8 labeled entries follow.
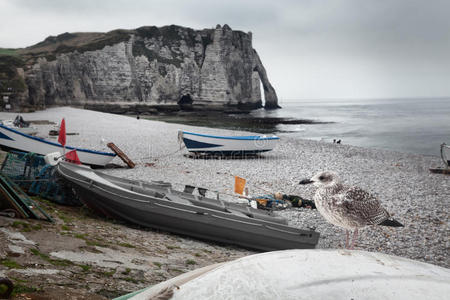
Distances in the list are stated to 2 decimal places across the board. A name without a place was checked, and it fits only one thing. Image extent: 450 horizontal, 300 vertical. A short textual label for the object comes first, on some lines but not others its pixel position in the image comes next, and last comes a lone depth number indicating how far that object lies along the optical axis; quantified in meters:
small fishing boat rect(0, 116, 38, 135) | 20.61
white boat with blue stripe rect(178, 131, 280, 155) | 18.12
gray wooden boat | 6.93
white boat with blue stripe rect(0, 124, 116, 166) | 13.13
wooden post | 14.20
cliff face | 58.06
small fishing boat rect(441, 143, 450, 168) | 17.55
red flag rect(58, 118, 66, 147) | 8.36
